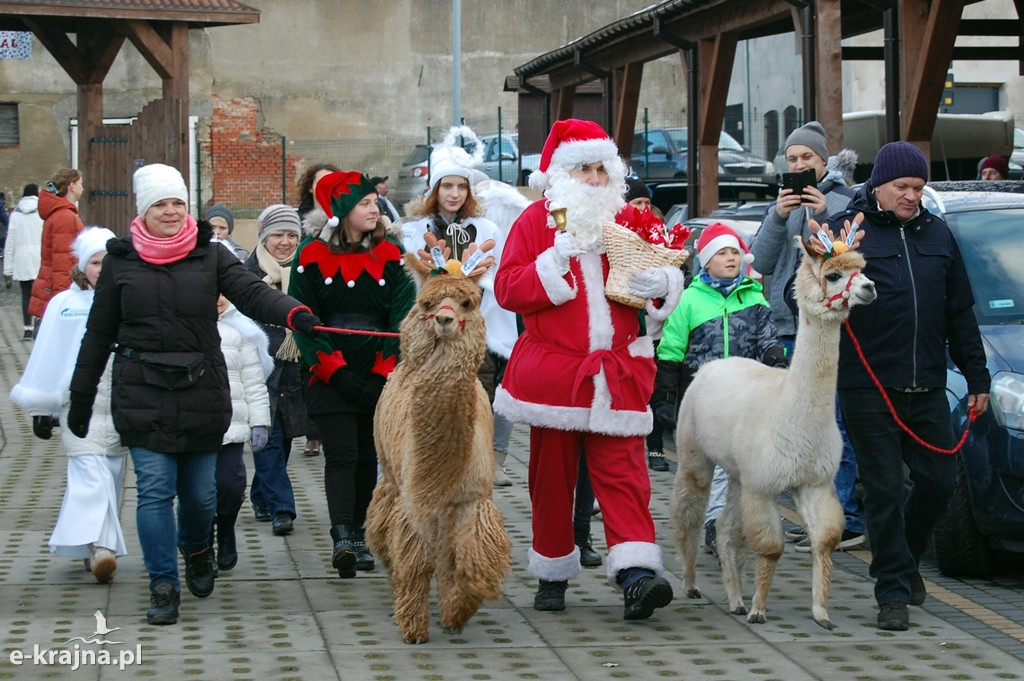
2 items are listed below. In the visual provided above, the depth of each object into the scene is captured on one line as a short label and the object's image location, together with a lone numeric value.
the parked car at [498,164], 26.84
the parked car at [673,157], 25.52
